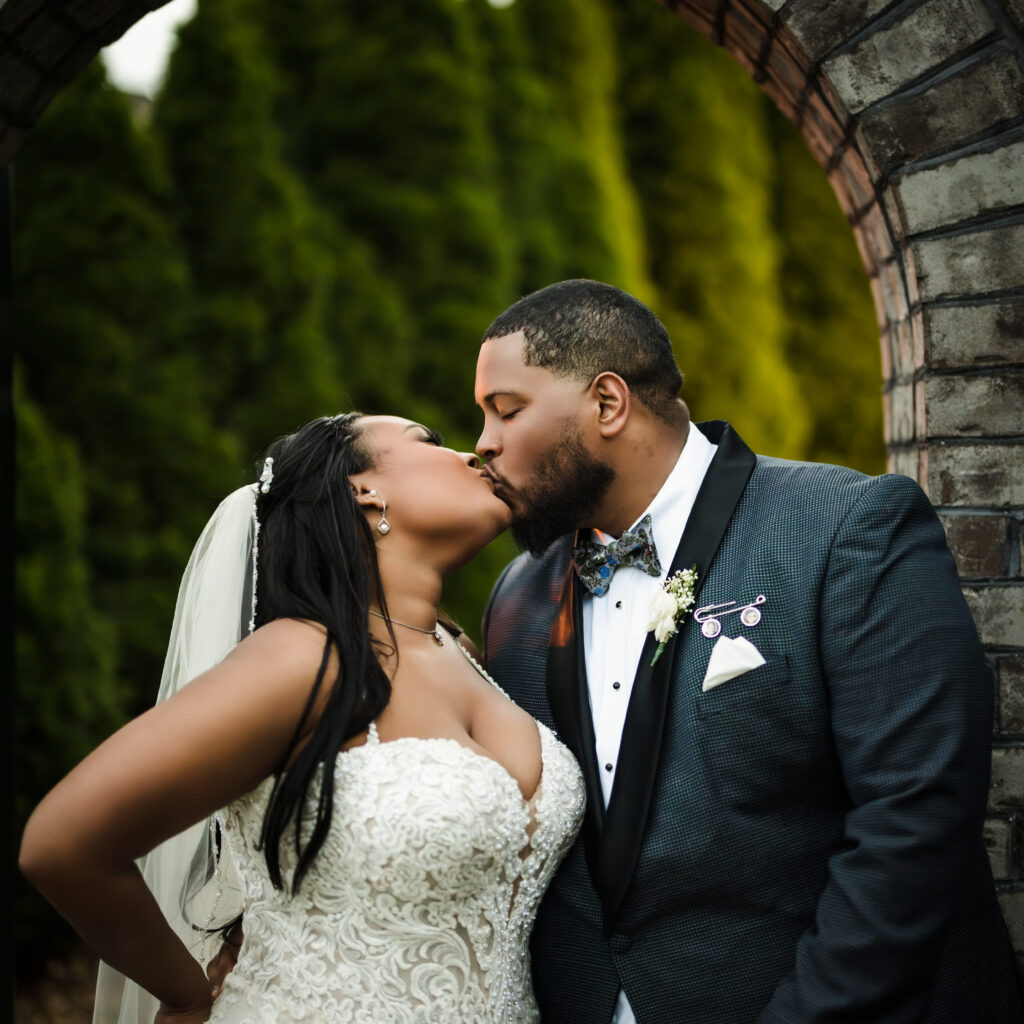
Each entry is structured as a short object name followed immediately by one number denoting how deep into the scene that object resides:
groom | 1.90
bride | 1.89
